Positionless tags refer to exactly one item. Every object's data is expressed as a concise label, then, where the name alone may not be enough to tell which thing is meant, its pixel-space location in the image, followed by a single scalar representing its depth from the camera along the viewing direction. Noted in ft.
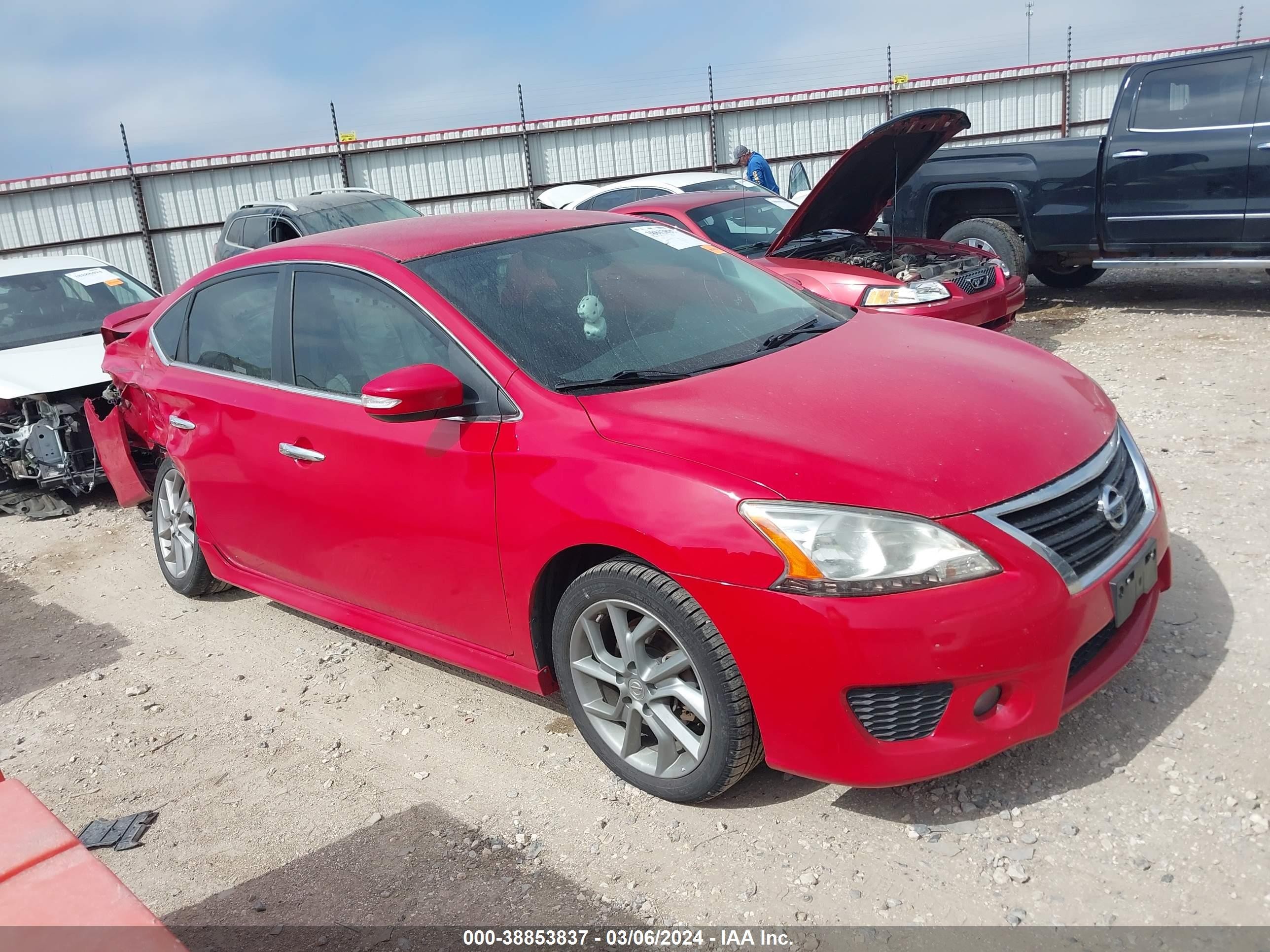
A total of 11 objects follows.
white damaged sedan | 21.47
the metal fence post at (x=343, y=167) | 61.11
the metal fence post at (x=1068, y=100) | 58.54
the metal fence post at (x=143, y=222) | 60.44
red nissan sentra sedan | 8.15
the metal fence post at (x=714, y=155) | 61.87
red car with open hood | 21.76
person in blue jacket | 39.70
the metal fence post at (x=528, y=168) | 61.26
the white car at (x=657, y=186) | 34.86
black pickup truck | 25.59
